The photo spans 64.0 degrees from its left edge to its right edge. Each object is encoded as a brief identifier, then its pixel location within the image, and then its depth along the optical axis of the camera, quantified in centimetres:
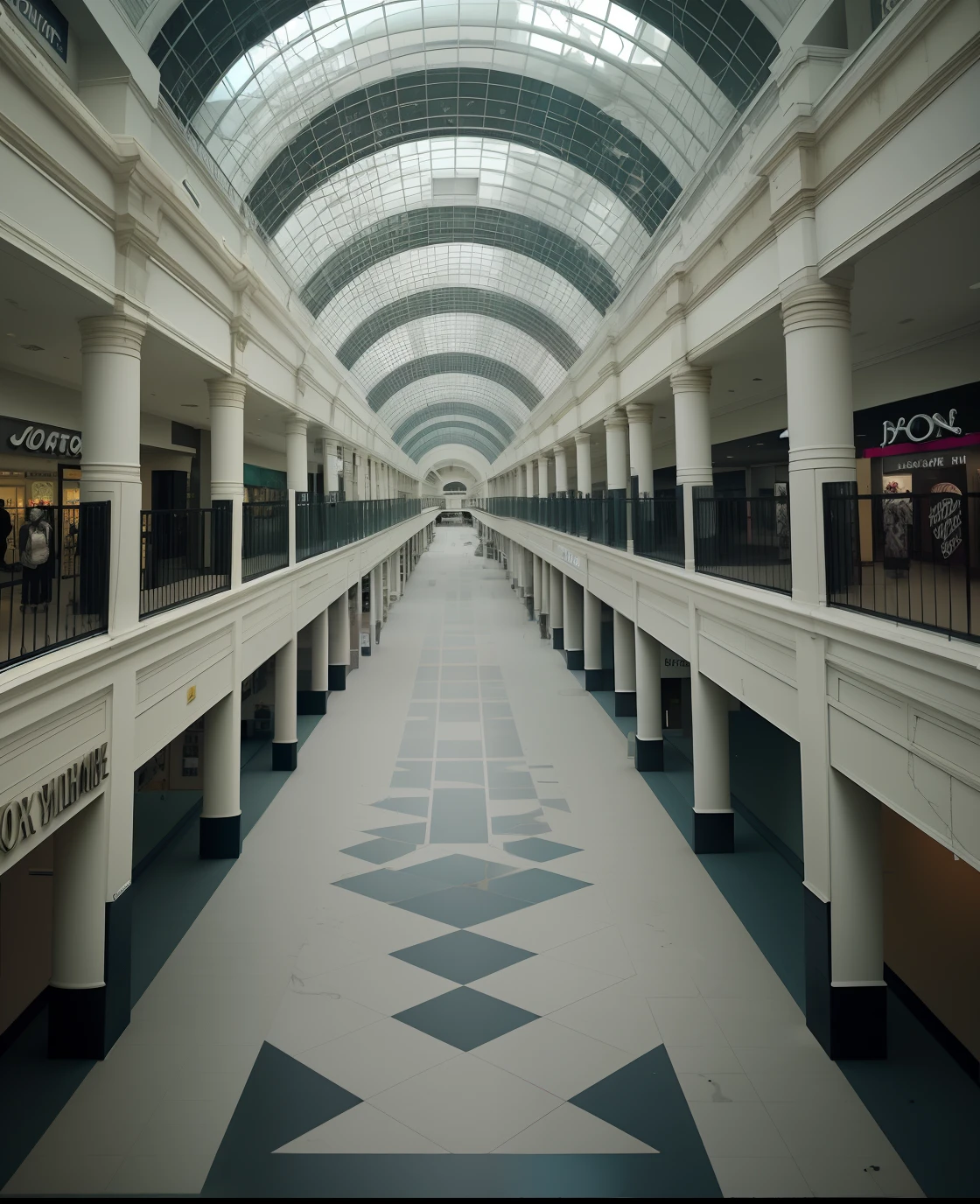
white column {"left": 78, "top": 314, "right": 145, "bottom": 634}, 888
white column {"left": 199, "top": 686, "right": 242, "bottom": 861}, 1373
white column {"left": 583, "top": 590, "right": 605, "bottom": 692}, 2717
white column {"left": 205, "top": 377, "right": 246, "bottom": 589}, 1366
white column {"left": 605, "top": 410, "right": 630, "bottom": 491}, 2168
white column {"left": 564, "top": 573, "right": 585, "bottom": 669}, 3072
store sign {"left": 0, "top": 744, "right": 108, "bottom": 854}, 659
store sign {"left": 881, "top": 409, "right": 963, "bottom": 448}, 1394
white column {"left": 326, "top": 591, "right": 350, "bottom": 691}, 2772
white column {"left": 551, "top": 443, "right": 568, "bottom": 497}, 3556
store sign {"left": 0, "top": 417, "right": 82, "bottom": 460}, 1397
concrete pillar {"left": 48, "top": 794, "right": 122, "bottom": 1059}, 849
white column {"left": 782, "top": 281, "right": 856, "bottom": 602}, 876
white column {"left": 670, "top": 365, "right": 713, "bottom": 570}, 1412
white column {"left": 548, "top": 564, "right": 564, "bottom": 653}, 3494
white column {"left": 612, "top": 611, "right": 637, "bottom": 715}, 2267
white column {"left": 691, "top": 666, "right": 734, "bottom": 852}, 1393
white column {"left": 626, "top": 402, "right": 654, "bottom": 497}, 1912
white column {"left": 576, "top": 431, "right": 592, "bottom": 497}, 2850
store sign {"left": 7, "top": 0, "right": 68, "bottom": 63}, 796
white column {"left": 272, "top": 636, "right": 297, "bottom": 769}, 1872
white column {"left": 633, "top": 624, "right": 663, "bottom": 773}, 1842
